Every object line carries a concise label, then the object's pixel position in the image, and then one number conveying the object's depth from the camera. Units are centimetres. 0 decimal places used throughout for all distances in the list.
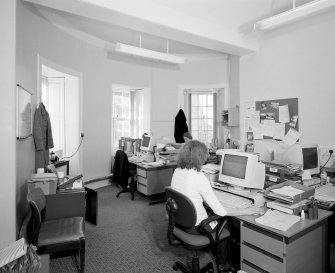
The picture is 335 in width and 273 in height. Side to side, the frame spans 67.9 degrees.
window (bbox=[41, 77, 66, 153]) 462
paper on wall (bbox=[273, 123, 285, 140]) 404
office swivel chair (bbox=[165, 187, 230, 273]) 197
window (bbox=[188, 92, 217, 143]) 591
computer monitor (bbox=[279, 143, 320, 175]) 275
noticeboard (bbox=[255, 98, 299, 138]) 388
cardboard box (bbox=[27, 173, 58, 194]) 261
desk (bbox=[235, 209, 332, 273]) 183
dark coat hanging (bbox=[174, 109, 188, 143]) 574
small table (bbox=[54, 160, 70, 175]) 380
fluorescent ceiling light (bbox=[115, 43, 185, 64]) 404
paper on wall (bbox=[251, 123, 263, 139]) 436
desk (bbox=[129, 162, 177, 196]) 430
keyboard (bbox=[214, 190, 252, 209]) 224
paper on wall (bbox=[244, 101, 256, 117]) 450
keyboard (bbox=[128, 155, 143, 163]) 468
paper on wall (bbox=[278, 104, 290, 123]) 397
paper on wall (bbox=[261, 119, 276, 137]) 416
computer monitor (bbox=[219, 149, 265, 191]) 248
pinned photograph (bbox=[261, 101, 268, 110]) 428
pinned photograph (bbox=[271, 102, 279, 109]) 411
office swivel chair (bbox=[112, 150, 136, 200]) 455
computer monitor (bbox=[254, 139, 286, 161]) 300
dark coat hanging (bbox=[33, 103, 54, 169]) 312
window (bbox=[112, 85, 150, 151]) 579
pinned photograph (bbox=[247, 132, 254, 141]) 450
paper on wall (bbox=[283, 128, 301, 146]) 380
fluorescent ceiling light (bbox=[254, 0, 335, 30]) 256
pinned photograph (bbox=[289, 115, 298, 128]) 386
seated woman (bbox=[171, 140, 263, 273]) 205
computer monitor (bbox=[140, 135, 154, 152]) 474
